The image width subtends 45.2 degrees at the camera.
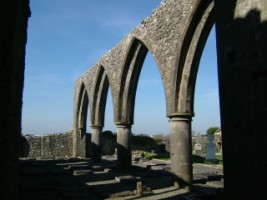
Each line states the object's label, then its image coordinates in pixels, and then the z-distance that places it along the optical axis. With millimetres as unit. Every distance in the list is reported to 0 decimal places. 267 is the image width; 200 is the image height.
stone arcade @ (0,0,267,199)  2957
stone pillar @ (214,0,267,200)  2932
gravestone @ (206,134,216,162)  15367
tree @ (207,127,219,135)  29477
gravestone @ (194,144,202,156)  19266
